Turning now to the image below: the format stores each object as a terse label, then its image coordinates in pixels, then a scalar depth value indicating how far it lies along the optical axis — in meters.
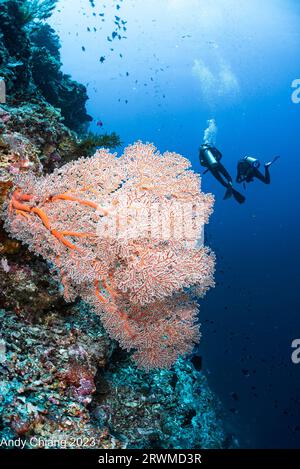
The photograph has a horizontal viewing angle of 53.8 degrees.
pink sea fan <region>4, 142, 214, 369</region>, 3.03
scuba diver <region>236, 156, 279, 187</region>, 12.00
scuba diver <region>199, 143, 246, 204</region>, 12.15
